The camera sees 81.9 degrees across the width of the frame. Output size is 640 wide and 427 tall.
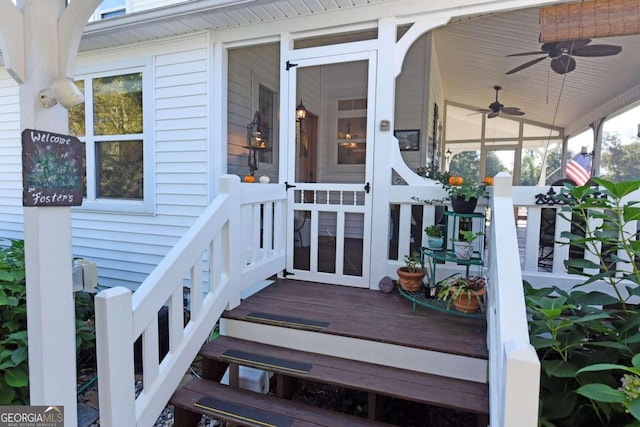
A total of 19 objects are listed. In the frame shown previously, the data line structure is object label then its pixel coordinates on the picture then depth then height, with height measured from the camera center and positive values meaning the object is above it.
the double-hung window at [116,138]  4.07 +0.52
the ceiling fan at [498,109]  7.03 +1.66
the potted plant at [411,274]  2.66 -0.61
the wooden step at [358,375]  1.77 -0.98
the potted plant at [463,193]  2.53 -0.01
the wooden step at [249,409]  1.75 -1.11
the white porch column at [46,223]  1.36 -0.16
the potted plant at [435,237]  2.60 -0.33
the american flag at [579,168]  7.24 +0.52
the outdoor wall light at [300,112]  3.43 +0.71
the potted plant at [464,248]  2.43 -0.38
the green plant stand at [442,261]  2.42 -0.50
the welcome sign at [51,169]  1.31 +0.05
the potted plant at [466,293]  2.28 -0.64
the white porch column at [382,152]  2.90 +0.30
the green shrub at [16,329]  2.33 -1.10
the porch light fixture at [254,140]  4.34 +0.56
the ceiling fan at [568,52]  3.93 +1.62
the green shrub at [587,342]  1.46 -0.63
